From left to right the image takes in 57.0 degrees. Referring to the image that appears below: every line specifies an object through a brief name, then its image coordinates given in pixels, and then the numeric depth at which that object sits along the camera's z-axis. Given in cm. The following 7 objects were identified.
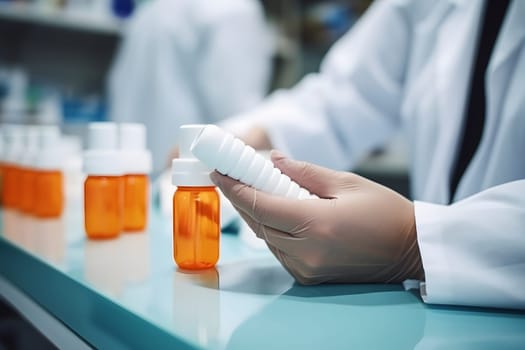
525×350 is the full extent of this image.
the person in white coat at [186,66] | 170
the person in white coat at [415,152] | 43
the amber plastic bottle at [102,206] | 63
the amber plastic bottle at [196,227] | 49
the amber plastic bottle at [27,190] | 84
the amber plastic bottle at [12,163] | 87
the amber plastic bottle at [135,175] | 67
